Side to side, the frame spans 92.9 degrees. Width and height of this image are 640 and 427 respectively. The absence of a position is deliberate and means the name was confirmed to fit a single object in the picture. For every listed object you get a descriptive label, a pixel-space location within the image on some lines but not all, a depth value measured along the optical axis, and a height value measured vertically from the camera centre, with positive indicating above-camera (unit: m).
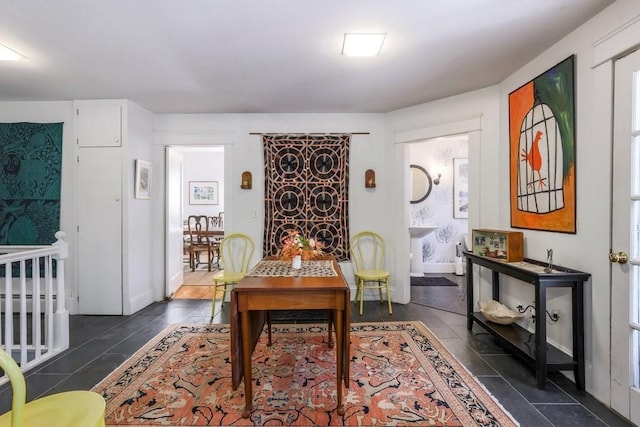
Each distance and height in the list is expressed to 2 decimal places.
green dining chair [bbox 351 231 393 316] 3.78 -0.54
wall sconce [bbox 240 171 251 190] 3.76 +0.39
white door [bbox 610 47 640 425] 1.66 -0.16
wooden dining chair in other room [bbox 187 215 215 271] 5.60 -0.63
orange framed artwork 2.09 +0.47
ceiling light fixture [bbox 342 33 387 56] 2.11 +1.21
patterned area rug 1.69 -1.14
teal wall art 3.35 +0.31
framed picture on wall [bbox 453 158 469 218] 5.31 +0.48
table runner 2.05 -0.42
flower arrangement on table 2.34 -0.29
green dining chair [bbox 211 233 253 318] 3.73 -0.51
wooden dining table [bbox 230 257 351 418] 1.71 -0.54
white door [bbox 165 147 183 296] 3.93 -0.14
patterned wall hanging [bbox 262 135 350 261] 3.79 +0.28
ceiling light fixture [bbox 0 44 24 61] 2.29 +1.21
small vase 2.25 -0.38
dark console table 1.94 -0.72
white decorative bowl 2.50 -0.84
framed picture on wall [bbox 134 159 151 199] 3.49 +0.37
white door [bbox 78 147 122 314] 3.36 -0.28
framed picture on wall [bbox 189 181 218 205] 7.57 +0.47
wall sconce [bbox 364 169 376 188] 3.76 +0.42
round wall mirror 5.34 +0.51
